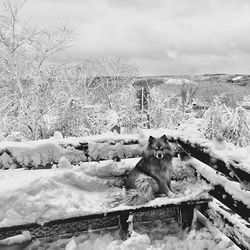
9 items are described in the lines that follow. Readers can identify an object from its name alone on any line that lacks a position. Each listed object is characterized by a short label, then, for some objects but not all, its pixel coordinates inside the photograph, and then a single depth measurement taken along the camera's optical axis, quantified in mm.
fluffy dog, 3516
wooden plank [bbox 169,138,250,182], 2865
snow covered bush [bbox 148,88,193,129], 30672
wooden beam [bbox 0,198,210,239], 3146
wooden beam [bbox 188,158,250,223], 2790
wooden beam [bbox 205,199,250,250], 2820
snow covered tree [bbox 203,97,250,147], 14156
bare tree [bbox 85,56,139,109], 43844
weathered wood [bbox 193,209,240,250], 3290
